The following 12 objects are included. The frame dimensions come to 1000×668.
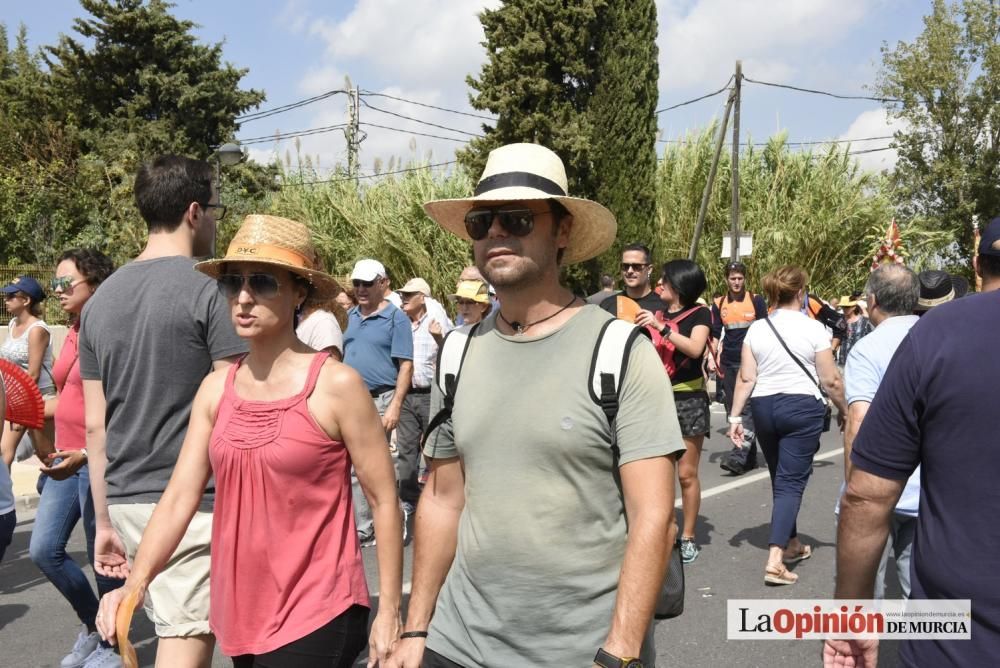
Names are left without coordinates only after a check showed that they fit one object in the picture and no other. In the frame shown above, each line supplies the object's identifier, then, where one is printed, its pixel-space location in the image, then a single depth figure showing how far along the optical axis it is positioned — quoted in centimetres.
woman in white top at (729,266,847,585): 569
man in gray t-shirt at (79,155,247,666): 294
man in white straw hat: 213
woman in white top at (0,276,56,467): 687
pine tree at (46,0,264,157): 3164
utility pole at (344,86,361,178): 4266
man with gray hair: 367
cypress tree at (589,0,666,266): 2338
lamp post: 1680
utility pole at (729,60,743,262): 2211
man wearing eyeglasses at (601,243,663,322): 623
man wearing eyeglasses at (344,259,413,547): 667
